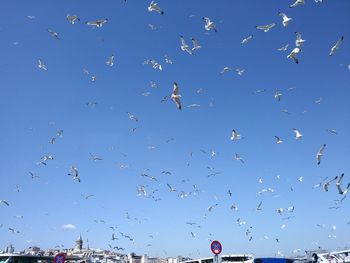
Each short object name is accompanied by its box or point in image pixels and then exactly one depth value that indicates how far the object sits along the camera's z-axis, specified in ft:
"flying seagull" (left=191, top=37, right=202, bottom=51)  67.55
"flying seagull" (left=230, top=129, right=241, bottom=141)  75.53
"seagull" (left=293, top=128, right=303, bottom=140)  72.15
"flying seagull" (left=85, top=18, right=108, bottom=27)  65.68
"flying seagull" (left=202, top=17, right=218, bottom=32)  64.31
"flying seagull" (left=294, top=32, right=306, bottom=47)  62.32
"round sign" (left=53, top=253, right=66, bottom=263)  51.37
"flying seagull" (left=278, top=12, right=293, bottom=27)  61.52
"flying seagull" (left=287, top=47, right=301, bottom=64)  60.52
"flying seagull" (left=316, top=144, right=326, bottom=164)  69.57
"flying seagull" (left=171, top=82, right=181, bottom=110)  55.23
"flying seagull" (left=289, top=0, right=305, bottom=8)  56.51
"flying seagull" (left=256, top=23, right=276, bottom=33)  64.89
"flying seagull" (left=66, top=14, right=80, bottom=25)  63.82
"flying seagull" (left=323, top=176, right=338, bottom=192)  63.57
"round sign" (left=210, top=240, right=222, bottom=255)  46.52
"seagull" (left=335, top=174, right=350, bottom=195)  60.15
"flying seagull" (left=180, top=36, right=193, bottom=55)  64.60
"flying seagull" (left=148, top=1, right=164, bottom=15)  60.74
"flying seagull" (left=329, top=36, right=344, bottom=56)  56.06
